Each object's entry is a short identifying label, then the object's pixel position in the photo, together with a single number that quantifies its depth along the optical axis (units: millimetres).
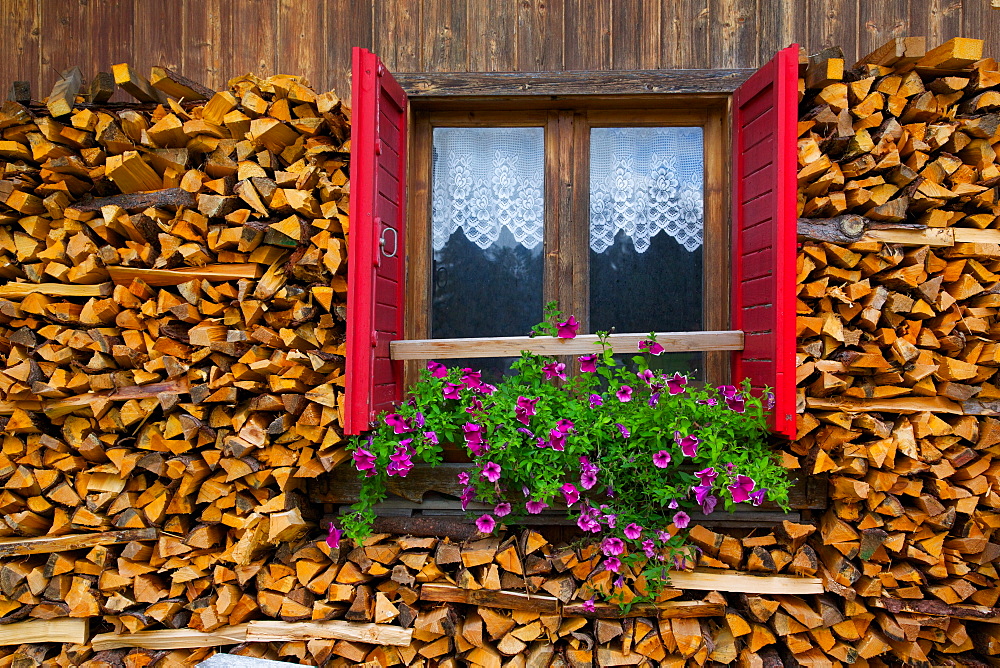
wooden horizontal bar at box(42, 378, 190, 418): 2617
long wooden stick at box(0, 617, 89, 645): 2670
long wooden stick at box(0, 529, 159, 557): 2623
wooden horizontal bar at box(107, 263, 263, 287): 2646
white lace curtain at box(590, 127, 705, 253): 3115
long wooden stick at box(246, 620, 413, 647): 2504
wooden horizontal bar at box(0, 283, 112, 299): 2707
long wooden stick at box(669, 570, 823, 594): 2539
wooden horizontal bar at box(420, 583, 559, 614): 2488
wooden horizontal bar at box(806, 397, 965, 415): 2584
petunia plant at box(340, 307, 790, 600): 2439
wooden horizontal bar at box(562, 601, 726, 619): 2510
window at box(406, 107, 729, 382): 3100
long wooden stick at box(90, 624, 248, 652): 2588
